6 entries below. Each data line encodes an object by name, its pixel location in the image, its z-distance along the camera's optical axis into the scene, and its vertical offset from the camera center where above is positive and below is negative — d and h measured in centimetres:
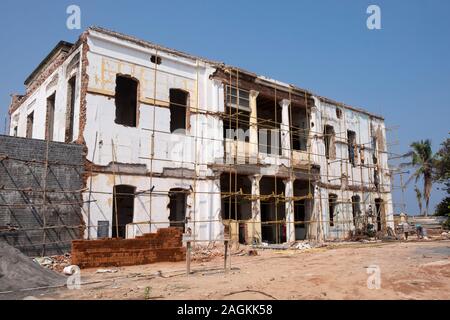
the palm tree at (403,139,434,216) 4912 +613
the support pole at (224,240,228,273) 1172 -134
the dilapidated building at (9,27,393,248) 1636 +352
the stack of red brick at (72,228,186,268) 1282 -113
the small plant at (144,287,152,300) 787 -154
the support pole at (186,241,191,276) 1070 -116
